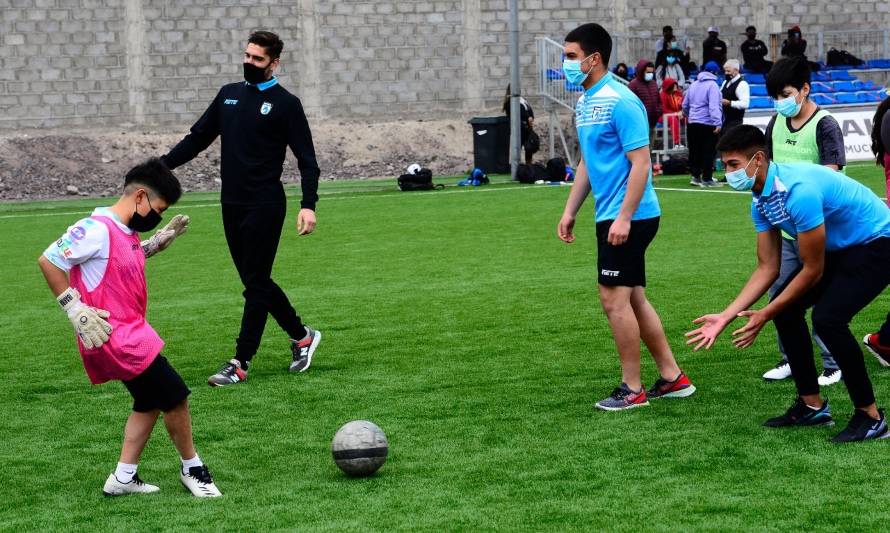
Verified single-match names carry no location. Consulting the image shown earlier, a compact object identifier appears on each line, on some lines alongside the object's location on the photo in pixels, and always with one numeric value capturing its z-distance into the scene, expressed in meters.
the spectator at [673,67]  27.14
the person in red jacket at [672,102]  26.04
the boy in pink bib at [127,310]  5.26
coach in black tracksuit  8.02
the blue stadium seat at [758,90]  28.74
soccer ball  5.67
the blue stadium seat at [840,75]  31.20
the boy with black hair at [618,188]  6.69
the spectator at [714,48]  28.24
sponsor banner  25.03
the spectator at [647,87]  23.62
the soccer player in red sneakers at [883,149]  7.50
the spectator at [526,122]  25.50
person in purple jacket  21.09
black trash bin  26.52
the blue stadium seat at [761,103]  27.08
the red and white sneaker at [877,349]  7.76
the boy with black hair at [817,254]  5.81
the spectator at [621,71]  26.02
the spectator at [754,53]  30.50
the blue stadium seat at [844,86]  29.58
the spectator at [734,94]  21.00
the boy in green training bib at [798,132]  7.18
